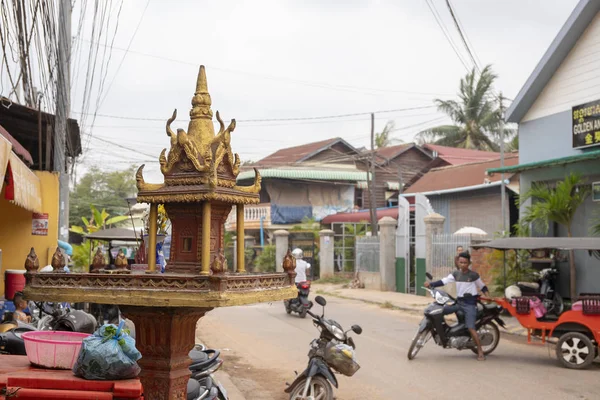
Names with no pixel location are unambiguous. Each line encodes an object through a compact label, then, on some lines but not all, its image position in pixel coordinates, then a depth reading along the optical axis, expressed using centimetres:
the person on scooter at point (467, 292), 1088
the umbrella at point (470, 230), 2151
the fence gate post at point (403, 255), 2388
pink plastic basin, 432
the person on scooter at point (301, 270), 1707
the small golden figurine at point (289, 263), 535
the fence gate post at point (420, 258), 2248
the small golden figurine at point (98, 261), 558
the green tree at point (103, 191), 4994
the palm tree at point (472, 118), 3884
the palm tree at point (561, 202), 1505
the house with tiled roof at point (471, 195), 2295
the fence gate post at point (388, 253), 2459
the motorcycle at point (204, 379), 580
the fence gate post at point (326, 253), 3041
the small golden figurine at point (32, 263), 496
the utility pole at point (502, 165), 1988
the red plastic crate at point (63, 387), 387
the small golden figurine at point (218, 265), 446
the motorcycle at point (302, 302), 1673
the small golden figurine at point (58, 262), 516
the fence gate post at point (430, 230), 2131
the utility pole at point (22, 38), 566
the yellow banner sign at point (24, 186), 734
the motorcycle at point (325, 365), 723
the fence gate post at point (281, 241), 3241
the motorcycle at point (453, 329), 1073
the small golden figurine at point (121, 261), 578
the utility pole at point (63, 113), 1132
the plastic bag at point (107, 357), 404
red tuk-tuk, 1020
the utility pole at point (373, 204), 2970
